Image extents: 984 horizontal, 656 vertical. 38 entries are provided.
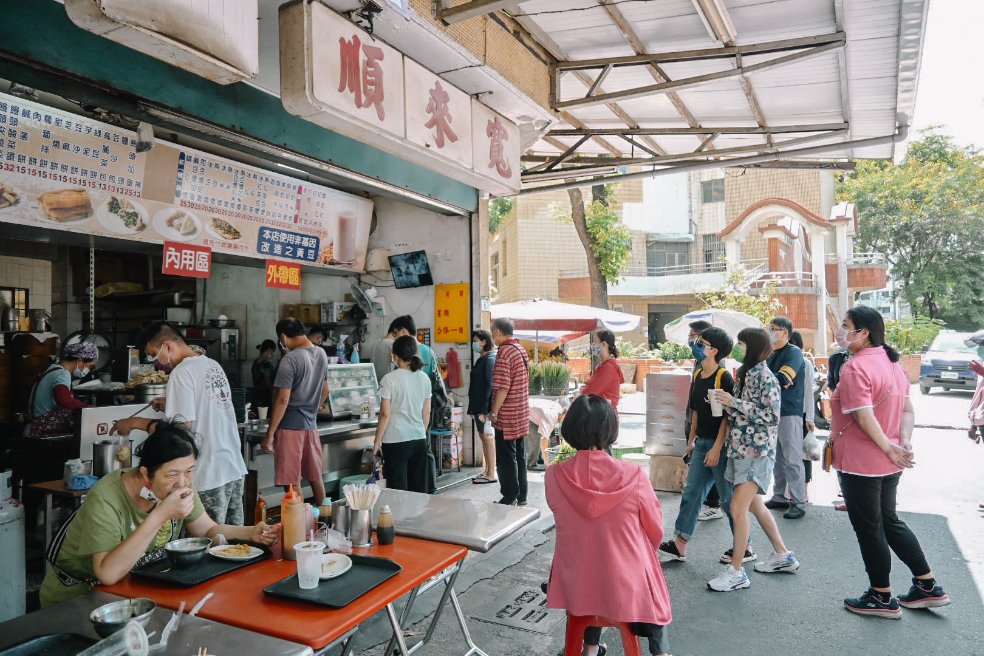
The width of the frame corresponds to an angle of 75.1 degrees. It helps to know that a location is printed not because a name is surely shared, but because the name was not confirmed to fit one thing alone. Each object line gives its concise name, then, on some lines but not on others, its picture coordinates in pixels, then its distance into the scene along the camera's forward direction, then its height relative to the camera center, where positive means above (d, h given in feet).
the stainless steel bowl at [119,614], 6.56 -2.93
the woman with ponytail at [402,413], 17.76 -2.24
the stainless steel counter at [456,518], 10.10 -3.23
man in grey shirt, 18.15 -2.05
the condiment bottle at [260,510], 11.25 -3.08
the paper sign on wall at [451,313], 25.75 +0.84
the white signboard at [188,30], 9.20 +4.71
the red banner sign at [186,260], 18.56 +2.31
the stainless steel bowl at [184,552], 8.45 -2.85
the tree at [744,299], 59.16 +2.85
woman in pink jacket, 8.69 -2.86
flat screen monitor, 26.45 +2.69
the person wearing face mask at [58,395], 17.07 -1.61
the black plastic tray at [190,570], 8.07 -3.05
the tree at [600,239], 50.26 +7.29
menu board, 14.46 +4.10
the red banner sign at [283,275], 22.62 +2.20
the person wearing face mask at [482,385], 23.04 -1.88
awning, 17.11 +8.21
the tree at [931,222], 80.02 +13.53
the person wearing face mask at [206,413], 13.34 -1.63
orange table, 6.90 -3.15
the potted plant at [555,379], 33.65 -2.50
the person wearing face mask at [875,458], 12.97 -2.68
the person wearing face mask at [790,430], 20.15 -3.36
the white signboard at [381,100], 12.12 +5.29
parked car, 52.44 -3.30
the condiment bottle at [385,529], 9.73 -2.97
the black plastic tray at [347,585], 7.44 -3.08
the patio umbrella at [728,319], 43.11 +0.69
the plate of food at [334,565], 8.13 -3.02
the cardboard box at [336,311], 27.84 +1.05
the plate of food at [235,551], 8.86 -3.04
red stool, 8.96 -4.29
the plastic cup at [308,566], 7.73 -2.79
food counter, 19.70 -3.90
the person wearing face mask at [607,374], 22.02 -1.49
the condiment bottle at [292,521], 9.04 -2.63
